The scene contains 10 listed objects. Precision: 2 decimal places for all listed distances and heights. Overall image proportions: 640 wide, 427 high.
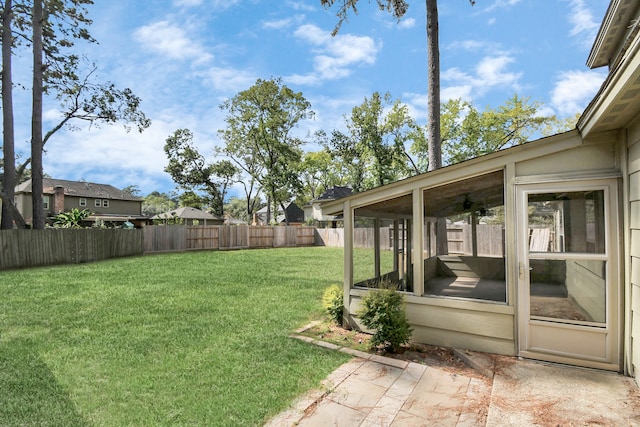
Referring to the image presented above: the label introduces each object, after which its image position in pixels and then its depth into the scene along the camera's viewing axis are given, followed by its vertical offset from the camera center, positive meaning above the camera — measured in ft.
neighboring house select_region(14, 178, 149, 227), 79.77 +7.08
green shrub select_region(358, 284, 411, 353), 11.08 -3.47
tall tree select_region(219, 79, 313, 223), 81.35 +25.14
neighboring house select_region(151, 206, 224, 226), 92.48 +2.86
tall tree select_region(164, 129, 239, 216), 95.04 +17.40
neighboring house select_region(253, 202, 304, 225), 130.25 +4.22
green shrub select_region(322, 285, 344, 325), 14.47 -3.76
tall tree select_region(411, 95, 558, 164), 64.64 +20.15
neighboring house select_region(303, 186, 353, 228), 94.60 +9.15
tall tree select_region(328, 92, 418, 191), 67.87 +19.22
